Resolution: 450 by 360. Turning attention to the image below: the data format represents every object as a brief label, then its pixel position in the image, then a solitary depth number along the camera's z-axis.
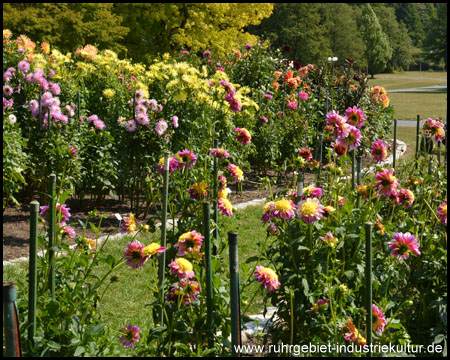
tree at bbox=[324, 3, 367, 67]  46.50
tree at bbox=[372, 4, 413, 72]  63.97
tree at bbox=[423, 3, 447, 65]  57.34
